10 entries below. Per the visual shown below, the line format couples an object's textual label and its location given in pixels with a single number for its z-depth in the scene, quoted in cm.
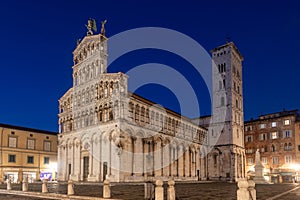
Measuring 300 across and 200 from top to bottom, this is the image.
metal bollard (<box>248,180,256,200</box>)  1088
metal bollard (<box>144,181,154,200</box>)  1413
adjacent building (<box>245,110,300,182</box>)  5469
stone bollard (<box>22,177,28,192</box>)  2056
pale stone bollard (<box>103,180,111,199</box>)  1477
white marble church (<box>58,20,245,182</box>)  3584
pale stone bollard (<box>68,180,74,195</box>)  1712
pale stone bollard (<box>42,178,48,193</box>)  1919
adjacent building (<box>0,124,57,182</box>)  4488
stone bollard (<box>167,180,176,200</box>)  1294
